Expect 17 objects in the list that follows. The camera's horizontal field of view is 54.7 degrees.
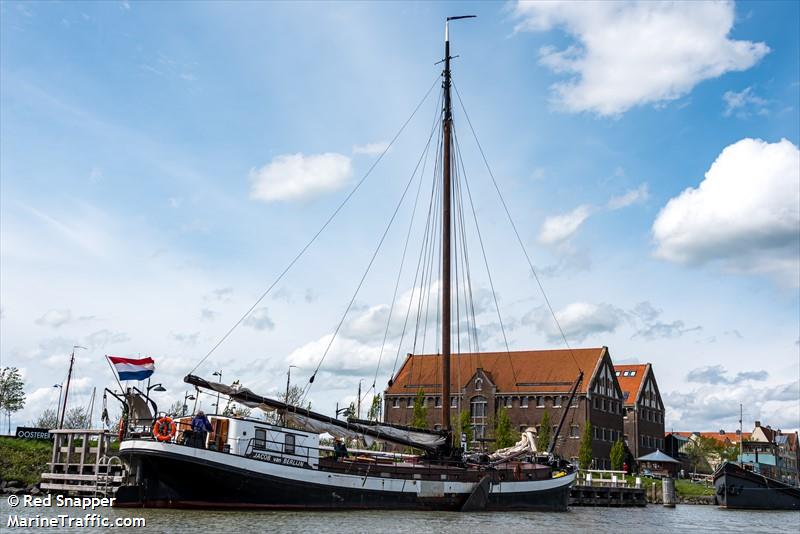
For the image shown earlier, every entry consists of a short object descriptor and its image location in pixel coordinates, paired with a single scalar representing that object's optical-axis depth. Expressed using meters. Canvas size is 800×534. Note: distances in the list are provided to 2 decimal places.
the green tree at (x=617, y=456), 76.75
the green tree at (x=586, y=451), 72.06
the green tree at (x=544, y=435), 71.75
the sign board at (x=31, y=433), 46.81
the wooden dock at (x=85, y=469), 34.94
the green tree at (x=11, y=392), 58.34
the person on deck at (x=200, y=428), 27.34
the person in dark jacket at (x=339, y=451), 31.97
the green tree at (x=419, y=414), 72.44
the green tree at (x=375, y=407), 75.88
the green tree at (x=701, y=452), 107.22
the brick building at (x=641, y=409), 91.38
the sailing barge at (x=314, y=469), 27.23
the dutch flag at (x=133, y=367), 29.70
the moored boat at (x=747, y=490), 55.81
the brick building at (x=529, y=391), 79.12
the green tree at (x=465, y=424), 75.75
